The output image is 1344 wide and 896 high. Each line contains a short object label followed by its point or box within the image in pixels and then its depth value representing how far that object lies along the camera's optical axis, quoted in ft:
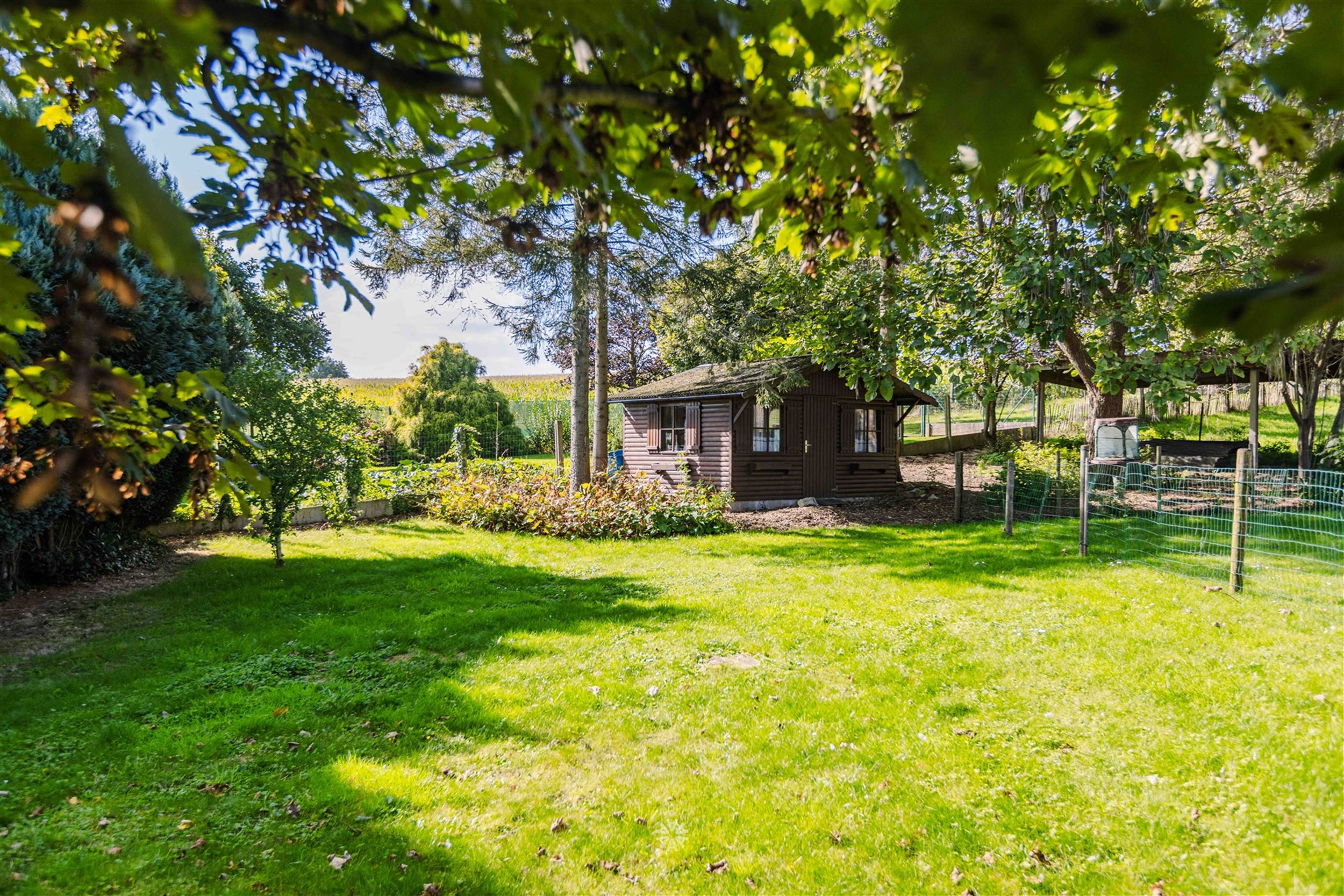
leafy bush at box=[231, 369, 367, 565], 26.50
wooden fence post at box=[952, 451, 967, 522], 40.78
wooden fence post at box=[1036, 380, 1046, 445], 68.13
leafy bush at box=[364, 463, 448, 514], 45.70
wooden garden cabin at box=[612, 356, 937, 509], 50.52
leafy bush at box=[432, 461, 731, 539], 38.52
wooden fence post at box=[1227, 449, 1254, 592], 20.44
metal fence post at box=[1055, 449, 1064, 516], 39.91
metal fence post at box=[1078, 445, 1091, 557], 27.53
